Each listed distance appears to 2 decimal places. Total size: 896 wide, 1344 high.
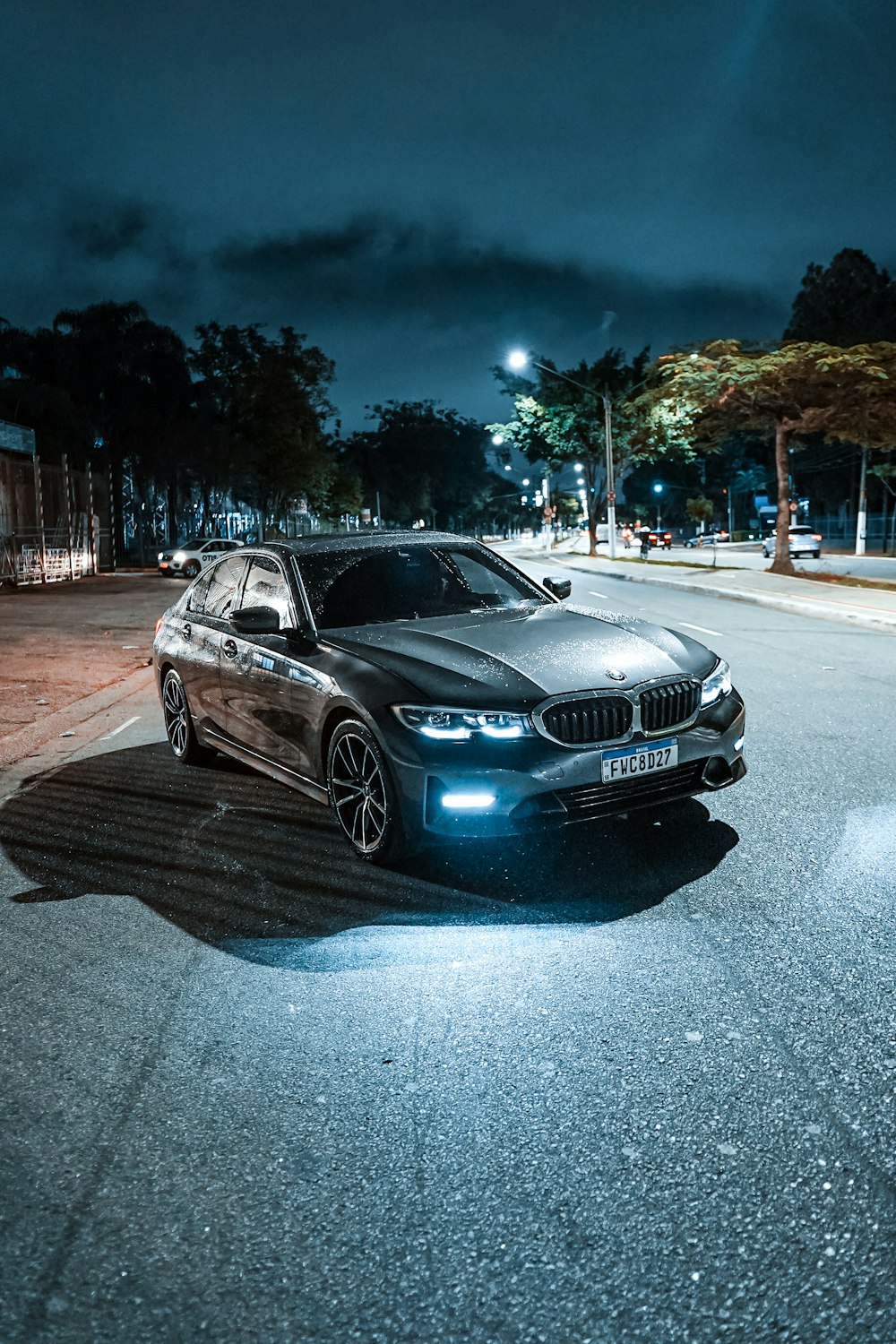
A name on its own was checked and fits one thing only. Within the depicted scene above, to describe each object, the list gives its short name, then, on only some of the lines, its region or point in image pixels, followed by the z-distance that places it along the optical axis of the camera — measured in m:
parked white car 39.66
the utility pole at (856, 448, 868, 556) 55.06
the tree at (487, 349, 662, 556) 59.00
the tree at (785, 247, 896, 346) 71.00
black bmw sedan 5.03
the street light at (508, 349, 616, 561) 41.62
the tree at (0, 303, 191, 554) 51.81
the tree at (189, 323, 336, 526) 62.47
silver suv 49.12
